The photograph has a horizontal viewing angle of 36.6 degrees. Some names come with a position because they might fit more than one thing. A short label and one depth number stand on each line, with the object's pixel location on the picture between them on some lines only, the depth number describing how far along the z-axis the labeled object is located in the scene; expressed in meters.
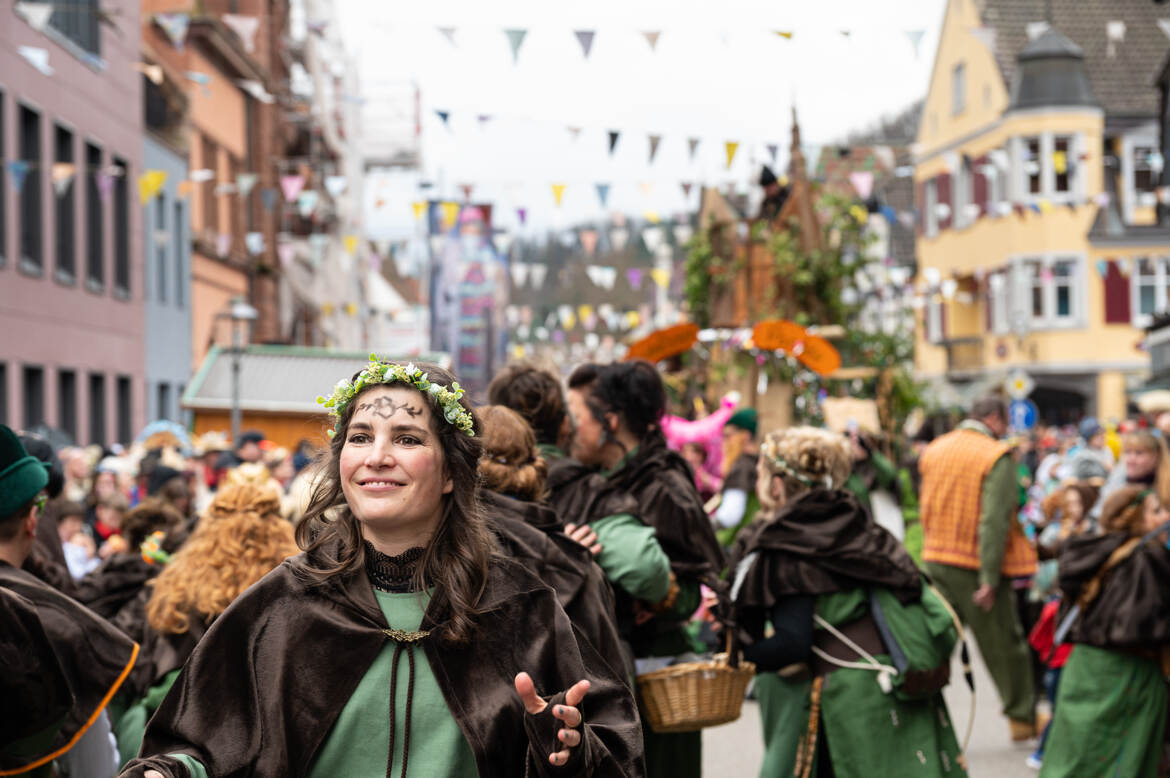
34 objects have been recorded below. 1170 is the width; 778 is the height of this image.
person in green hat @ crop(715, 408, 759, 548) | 11.91
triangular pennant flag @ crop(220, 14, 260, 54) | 17.27
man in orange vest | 10.51
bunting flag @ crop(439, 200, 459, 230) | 23.20
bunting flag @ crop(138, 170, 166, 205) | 19.22
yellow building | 43.09
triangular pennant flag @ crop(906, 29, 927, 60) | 15.03
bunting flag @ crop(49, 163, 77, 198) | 22.02
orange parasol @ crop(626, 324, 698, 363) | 11.72
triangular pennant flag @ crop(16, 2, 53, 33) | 16.70
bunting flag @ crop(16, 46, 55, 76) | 17.69
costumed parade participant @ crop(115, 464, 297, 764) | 6.03
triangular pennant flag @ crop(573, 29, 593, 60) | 15.16
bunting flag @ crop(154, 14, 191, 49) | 17.64
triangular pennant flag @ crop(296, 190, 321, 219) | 26.55
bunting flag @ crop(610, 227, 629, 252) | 30.78
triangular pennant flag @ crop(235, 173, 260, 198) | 26.23
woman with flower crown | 3.55
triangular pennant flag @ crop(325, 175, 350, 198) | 25.50
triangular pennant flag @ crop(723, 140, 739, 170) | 18.47
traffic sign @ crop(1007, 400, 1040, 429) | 27.62
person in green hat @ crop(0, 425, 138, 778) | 4.64
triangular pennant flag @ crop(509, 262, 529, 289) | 36.97
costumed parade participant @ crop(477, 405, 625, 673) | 4.39
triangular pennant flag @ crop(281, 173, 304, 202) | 25.56
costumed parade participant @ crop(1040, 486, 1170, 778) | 7.95
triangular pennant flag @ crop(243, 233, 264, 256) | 29.91
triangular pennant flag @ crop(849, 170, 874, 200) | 22.11
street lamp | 24.25
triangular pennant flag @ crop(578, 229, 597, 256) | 28.65
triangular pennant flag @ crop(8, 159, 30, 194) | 20.12
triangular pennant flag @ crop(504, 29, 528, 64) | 14.84
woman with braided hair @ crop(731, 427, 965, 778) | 6.43
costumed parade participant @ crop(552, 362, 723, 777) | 5.96
